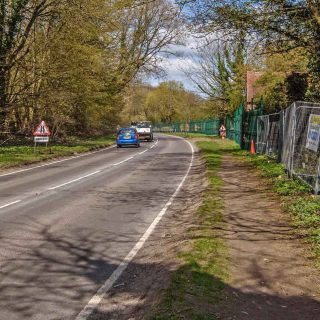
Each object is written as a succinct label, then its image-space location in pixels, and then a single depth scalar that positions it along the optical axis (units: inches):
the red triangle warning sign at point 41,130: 1089.4
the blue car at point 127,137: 1530.5
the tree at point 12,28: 1042.1
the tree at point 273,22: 587.5
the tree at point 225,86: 2159.2
